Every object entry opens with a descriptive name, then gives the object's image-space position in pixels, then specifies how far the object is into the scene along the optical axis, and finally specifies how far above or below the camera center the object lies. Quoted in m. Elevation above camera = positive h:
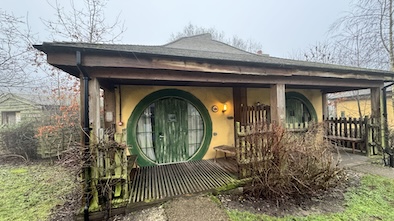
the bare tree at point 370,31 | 8.20 +3.76
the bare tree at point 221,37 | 23.86 +10.16
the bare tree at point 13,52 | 6.43 +2.44
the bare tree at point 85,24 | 8.51 +4.56
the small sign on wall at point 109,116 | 4.89 -0.05
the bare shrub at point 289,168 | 3.30 -1.08
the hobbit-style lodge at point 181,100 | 3.16 +0.36
